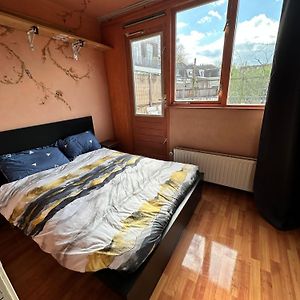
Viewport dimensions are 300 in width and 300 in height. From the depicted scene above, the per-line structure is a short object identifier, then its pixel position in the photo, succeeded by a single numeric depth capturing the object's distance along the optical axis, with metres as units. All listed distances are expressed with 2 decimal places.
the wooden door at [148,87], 2.56
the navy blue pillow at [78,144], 2.46
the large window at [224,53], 1.91
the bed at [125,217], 1.06
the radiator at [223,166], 2.18
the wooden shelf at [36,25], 1.73
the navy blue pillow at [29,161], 1.90
